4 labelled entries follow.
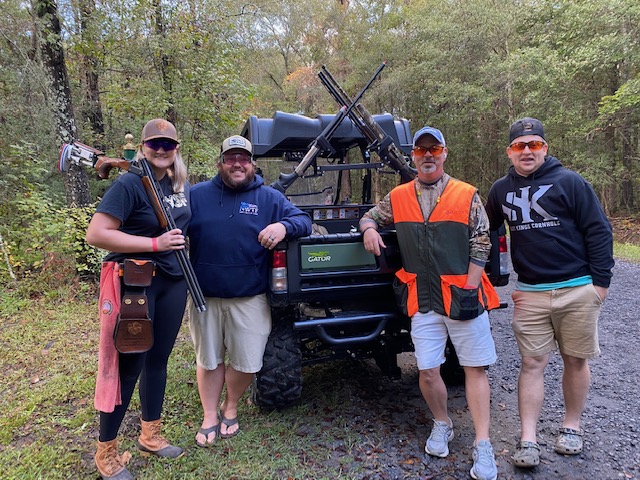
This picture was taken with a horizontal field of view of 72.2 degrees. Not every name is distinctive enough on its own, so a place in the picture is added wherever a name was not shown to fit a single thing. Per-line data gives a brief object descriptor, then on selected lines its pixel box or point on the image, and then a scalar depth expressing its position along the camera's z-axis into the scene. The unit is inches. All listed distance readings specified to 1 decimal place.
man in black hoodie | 96.1
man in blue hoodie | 105.6
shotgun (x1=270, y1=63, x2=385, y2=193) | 169.0
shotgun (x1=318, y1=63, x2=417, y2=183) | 171.2
